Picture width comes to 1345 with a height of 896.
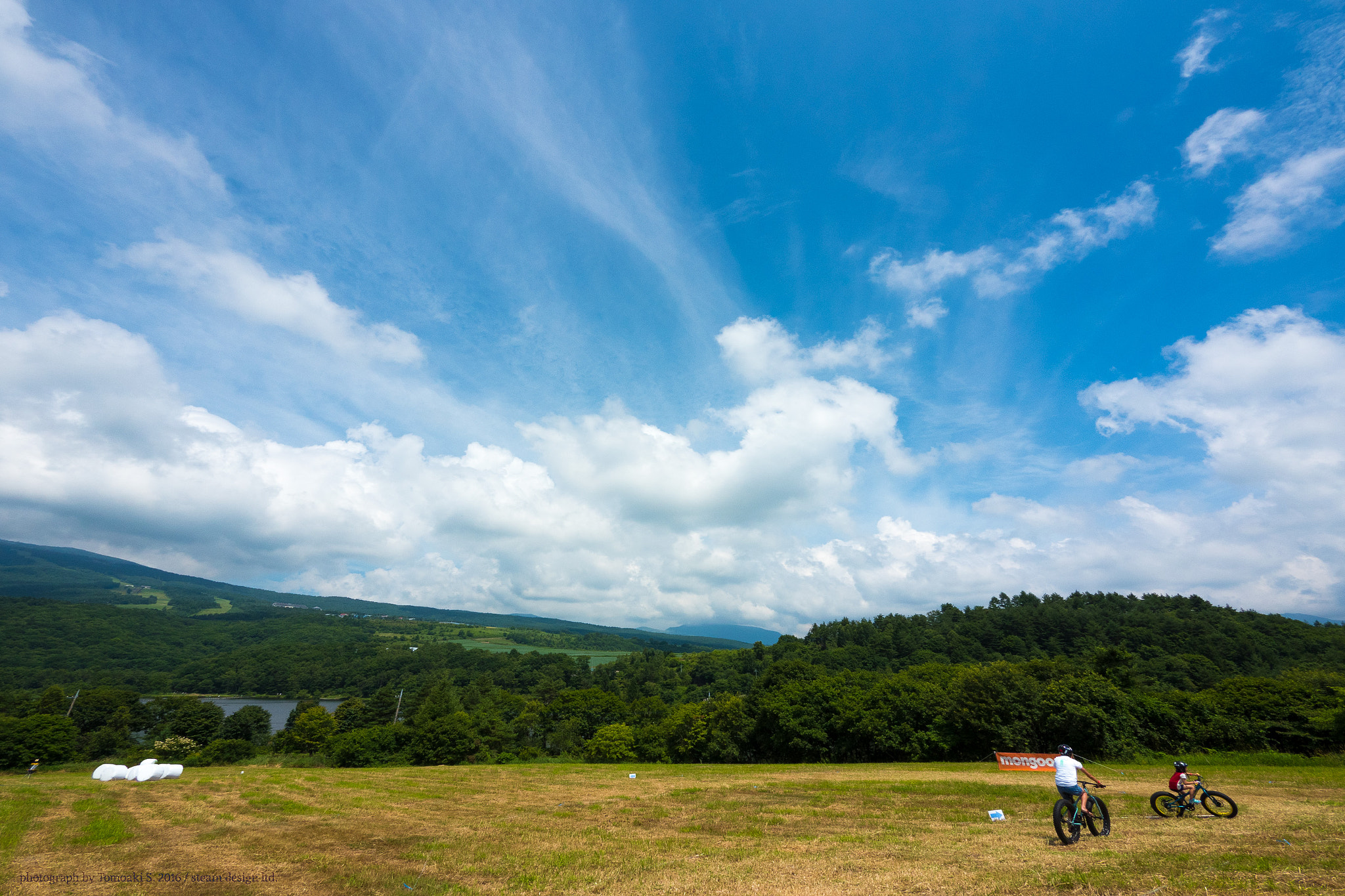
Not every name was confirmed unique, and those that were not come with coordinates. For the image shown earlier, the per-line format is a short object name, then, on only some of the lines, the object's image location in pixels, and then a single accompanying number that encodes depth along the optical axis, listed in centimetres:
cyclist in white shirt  1515
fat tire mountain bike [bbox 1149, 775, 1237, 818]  1855
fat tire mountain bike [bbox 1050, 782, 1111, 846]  1486
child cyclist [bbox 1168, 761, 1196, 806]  1872
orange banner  3762
